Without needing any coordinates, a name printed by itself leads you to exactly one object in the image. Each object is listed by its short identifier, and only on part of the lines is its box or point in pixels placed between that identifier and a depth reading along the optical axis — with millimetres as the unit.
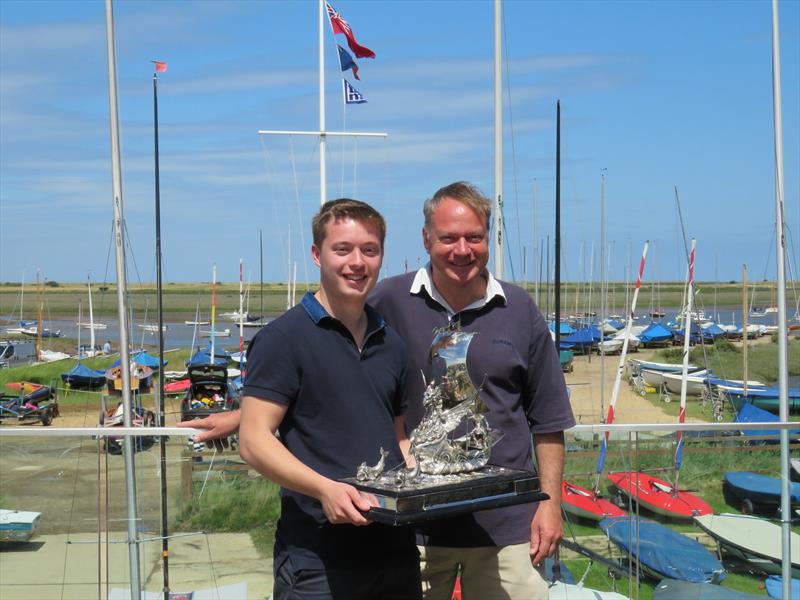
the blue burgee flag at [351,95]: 13552
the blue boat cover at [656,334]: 46562
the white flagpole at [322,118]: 13695
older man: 2721
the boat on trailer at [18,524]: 3520
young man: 2287
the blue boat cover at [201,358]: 28538
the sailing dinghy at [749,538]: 3902
